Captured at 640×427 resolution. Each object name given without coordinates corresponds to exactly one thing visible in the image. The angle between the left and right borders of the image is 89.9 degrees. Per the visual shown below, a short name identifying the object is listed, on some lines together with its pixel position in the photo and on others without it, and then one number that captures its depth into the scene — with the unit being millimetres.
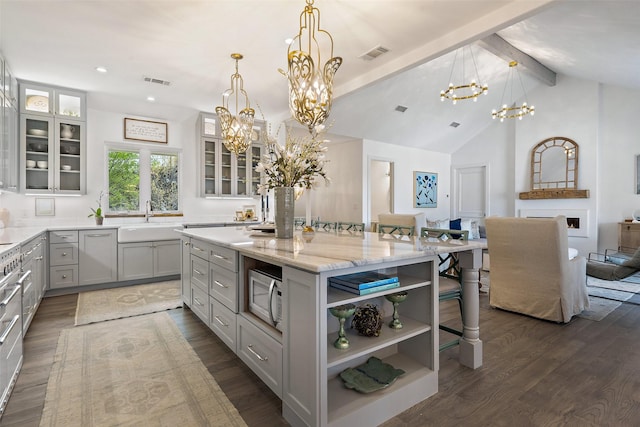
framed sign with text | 5188
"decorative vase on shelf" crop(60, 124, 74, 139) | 4476
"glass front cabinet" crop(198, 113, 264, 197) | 5555
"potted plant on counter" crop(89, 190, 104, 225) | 4688
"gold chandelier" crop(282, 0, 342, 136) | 2299
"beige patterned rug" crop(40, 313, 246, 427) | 1767
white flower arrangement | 2496
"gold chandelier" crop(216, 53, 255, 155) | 3613
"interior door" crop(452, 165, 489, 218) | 8531
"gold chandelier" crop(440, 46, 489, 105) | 5176
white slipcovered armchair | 3100
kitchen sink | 4539
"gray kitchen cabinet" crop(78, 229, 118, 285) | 4320
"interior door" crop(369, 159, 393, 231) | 9289
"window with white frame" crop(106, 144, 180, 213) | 5109
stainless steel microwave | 1848
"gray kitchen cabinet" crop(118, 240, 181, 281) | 4574
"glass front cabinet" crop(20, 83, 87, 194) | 4207
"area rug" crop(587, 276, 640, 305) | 4004
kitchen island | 1510
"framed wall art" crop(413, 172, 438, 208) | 8039
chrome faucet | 5255
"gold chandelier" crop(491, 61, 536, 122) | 6061
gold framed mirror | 6926
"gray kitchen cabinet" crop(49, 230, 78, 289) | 4133
